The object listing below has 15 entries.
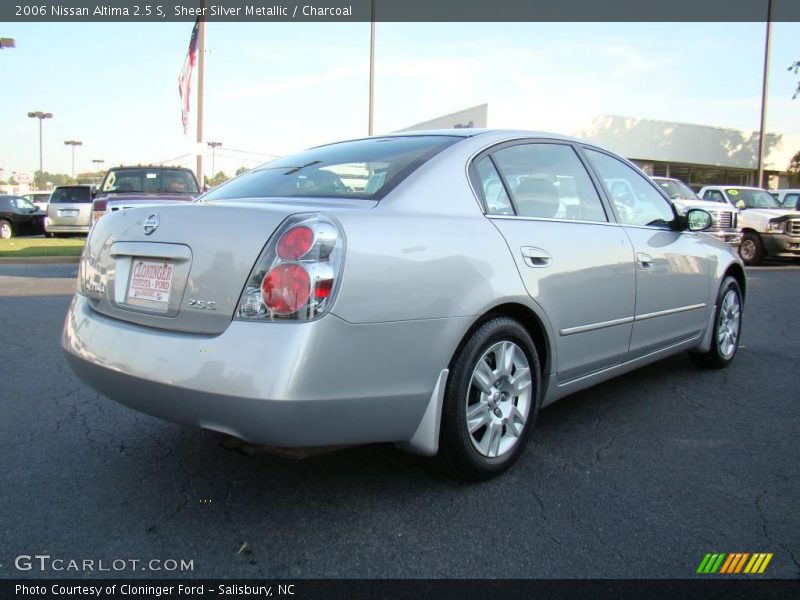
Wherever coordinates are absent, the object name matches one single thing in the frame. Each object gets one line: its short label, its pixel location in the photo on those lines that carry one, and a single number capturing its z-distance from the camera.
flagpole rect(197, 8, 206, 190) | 16.98
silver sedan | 2.31
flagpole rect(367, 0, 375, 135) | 23.10
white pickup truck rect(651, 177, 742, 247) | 13.84
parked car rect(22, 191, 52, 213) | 32.81
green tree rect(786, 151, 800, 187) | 37.12
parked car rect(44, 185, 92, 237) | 18.62
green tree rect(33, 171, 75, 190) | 113.47
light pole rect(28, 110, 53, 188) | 63.30
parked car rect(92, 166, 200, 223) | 11.55
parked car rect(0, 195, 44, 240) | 21.64
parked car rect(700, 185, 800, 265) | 14.48
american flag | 16.48
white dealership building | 31.38
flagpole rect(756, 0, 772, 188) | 23.86
